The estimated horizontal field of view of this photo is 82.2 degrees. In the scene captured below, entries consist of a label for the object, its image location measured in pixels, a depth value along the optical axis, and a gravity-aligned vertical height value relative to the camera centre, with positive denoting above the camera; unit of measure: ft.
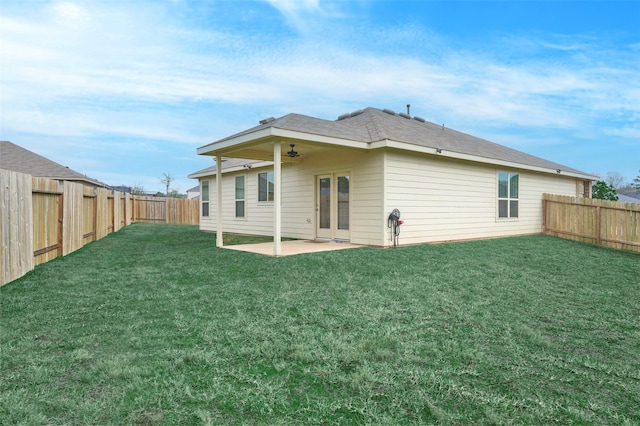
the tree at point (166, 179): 147.43 +10.89
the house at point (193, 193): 150.92 +5.39
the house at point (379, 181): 28.84 +2.49
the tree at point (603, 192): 68.44 +2.75
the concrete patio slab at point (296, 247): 27.12 -3.31
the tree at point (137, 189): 141.19 +6.78
